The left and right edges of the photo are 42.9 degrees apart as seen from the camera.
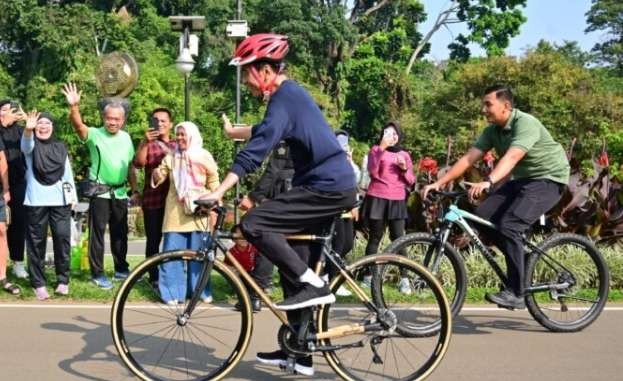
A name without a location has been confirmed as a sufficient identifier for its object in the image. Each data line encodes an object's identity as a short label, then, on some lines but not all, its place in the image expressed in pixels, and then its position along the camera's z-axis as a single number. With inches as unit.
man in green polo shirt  250.7
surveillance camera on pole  481.4
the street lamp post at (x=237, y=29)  615.8
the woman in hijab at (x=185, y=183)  295.1
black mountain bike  248.8
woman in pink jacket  333.4
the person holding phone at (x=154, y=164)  315.0
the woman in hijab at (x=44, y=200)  298.0
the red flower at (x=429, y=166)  393.4
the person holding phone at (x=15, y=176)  313.0
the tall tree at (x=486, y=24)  1726.1
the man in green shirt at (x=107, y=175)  316.8
